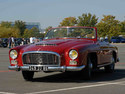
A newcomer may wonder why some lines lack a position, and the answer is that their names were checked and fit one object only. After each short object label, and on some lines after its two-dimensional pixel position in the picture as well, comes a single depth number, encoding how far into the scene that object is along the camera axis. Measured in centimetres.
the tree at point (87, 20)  8906
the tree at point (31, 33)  12511
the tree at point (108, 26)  8381
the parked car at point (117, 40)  7000
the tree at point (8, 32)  10021
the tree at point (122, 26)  8731
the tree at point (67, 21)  10241
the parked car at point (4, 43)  4711
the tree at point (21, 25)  13162
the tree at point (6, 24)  12500
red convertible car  870
